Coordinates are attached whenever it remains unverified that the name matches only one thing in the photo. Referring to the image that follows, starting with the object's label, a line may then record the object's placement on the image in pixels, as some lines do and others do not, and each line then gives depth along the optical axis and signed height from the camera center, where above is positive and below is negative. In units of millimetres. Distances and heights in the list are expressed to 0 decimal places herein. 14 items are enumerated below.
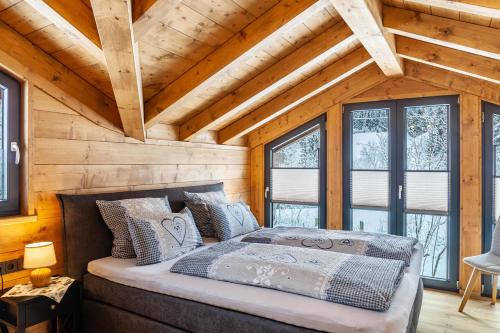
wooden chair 3037 -856
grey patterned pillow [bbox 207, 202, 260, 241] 3219 -497
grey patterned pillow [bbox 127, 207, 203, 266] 2477 -513
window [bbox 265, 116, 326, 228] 4551 -138
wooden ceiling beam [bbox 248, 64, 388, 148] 4156 +799
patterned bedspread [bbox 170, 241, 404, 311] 1826 -619
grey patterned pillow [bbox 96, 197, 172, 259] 2654 -376
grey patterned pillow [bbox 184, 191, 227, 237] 3367 -423
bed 1754 -742
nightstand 1994 -851
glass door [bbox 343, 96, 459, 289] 3852 -81
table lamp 2137 -564
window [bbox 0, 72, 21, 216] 2352 +145
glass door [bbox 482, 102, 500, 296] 3623 -75
